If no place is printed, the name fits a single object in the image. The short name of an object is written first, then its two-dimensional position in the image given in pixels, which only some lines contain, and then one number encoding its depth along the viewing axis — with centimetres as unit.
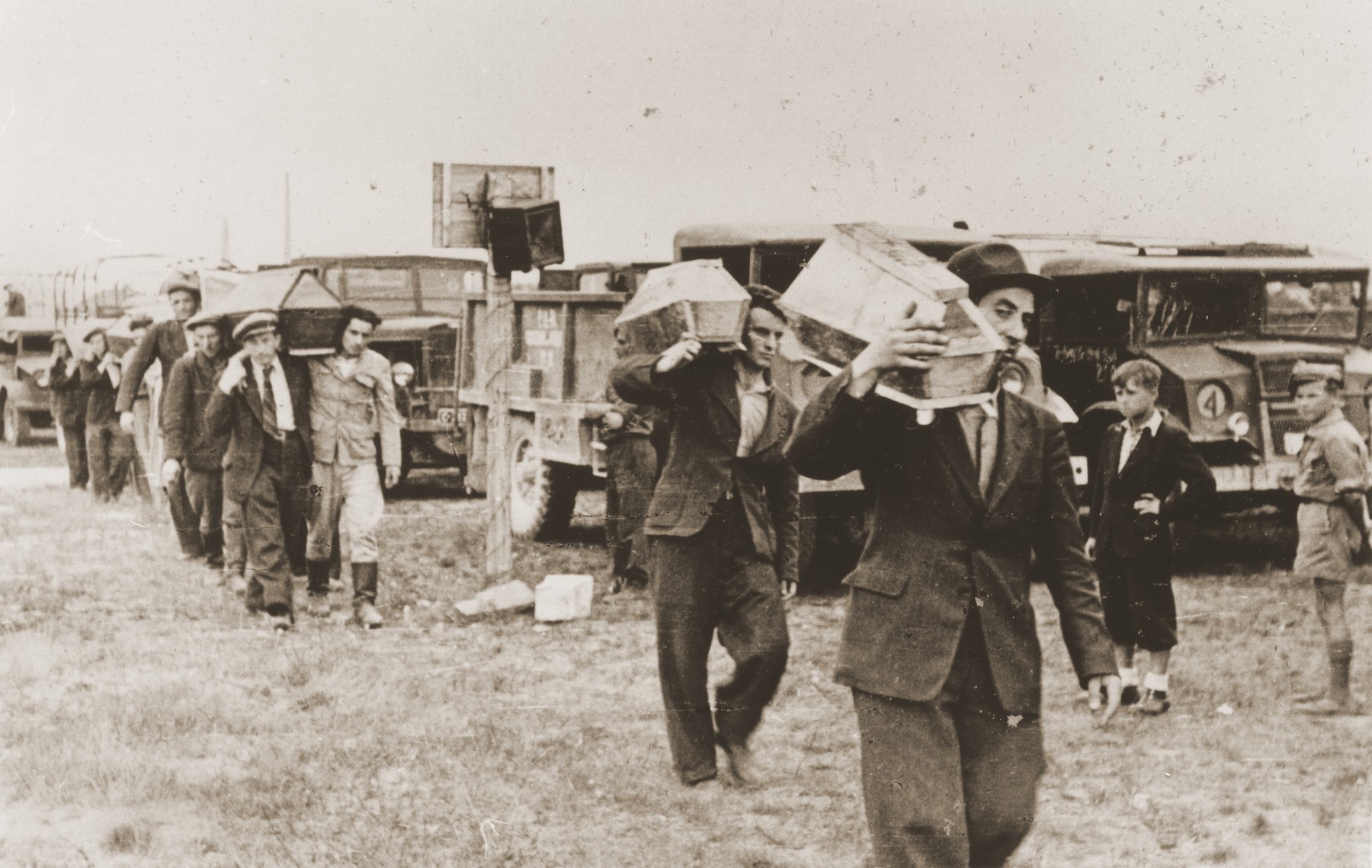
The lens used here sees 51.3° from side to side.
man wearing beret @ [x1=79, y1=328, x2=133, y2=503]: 1427
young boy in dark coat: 683
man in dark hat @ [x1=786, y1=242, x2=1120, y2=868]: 351
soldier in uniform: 676
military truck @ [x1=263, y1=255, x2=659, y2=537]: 1095
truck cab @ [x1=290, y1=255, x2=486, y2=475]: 1405
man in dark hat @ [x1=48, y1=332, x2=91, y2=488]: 1550
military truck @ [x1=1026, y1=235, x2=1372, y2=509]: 964
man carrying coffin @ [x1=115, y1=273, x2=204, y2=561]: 1053
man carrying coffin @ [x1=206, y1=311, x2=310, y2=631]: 849
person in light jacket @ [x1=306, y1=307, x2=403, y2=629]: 884
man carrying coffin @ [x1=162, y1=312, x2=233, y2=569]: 930
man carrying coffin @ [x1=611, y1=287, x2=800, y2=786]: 557
